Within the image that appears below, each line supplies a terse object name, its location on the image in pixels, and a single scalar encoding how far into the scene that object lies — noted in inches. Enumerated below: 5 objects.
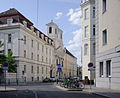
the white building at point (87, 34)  891.8
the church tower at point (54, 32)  2012.1
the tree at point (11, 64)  1073.2
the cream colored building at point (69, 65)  2648.2
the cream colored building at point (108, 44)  522.6
